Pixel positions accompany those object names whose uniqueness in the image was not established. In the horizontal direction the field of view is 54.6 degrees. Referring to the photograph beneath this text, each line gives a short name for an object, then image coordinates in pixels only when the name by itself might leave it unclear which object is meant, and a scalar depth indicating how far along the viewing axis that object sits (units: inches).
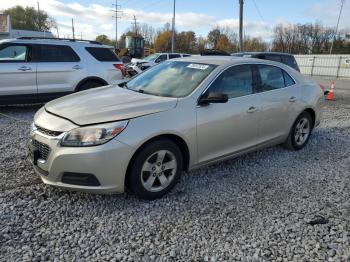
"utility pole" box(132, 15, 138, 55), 1669.2
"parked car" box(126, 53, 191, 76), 779.9
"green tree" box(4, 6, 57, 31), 3309.5
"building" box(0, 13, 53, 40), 1785.2
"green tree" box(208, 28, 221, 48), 3257.9
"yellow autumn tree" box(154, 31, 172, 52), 3144.7
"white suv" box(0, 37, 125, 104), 314.5
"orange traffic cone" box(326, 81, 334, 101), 559.7
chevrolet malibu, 136.9
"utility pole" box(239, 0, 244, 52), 925.2
